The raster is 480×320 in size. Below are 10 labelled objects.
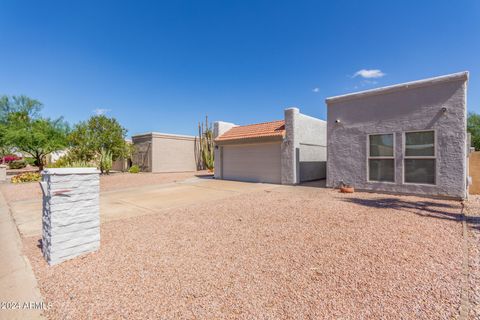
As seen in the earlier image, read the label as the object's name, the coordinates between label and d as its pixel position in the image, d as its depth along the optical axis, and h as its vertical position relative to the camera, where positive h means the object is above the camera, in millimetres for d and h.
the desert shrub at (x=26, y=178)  15794 -1213
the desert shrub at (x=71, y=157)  17438 +293
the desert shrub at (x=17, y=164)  31297 -450
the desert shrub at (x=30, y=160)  25672 +89
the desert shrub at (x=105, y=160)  18719 +67
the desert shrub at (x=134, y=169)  21828 -793
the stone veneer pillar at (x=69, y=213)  3746 -905
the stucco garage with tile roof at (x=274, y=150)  13070 +692
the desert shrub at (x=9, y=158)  35969 +442
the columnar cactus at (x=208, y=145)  23891 +1693
